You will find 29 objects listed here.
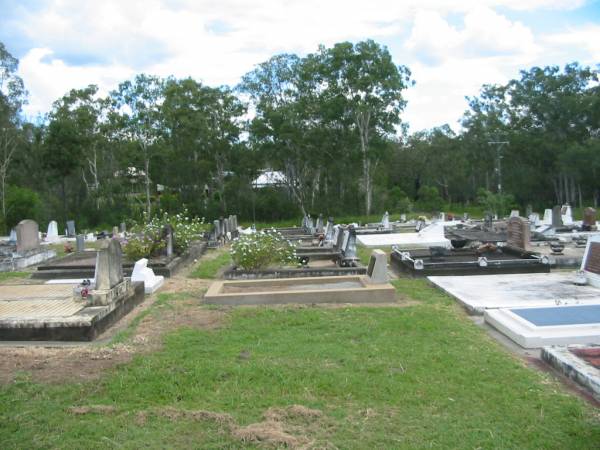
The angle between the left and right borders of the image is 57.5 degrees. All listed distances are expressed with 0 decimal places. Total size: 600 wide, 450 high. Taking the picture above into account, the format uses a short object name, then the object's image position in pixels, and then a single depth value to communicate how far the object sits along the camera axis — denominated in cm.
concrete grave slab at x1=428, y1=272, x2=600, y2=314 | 846
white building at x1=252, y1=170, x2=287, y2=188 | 3741
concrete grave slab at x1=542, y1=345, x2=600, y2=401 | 508
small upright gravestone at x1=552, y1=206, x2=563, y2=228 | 2002
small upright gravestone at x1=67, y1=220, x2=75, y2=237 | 2477
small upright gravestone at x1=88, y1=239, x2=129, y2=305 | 823
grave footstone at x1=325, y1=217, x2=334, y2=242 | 1732
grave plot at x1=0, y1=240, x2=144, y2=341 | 734
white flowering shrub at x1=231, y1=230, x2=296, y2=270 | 1181
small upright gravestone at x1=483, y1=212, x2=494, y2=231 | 2104
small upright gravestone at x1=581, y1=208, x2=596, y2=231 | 1942
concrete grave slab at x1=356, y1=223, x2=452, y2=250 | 1745
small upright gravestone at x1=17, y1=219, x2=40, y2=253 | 1603
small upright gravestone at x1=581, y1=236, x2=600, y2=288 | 976
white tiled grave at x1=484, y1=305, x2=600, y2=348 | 656
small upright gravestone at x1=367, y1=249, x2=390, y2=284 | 1003
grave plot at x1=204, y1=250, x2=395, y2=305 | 923
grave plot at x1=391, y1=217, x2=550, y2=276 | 1170
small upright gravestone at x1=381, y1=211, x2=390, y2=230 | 2403
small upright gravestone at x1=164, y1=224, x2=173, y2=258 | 1439
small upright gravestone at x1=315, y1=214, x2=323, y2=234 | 2116
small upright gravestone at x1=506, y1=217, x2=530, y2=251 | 1346
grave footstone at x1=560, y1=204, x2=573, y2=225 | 2291
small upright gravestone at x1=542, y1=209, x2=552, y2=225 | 2225
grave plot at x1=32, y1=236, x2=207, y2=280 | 1281
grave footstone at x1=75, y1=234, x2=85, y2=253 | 1731
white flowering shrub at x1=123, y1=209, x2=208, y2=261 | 1384
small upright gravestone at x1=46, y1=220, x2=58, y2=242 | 2312
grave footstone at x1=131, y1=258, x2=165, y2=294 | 1070
